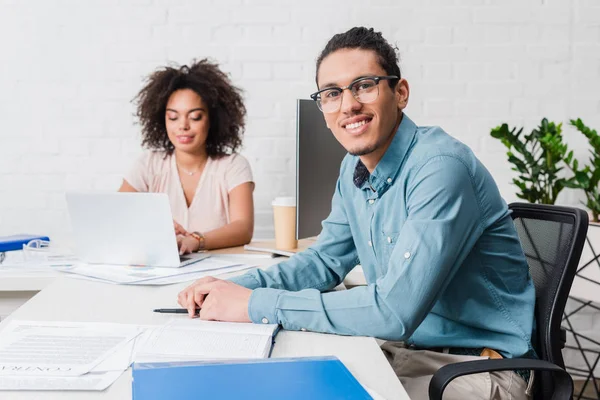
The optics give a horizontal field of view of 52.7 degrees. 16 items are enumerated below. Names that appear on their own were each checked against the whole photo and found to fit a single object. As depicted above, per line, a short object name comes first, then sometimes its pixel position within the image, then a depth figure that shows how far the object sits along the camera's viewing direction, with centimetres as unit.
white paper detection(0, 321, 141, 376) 80
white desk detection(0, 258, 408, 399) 77
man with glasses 100
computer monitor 168
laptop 145
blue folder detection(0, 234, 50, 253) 164
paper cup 180
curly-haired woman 232
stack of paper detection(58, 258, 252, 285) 138
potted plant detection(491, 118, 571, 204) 232
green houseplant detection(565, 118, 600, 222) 231
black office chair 96
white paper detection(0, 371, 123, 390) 75
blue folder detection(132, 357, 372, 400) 70
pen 112
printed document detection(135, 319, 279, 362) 86
